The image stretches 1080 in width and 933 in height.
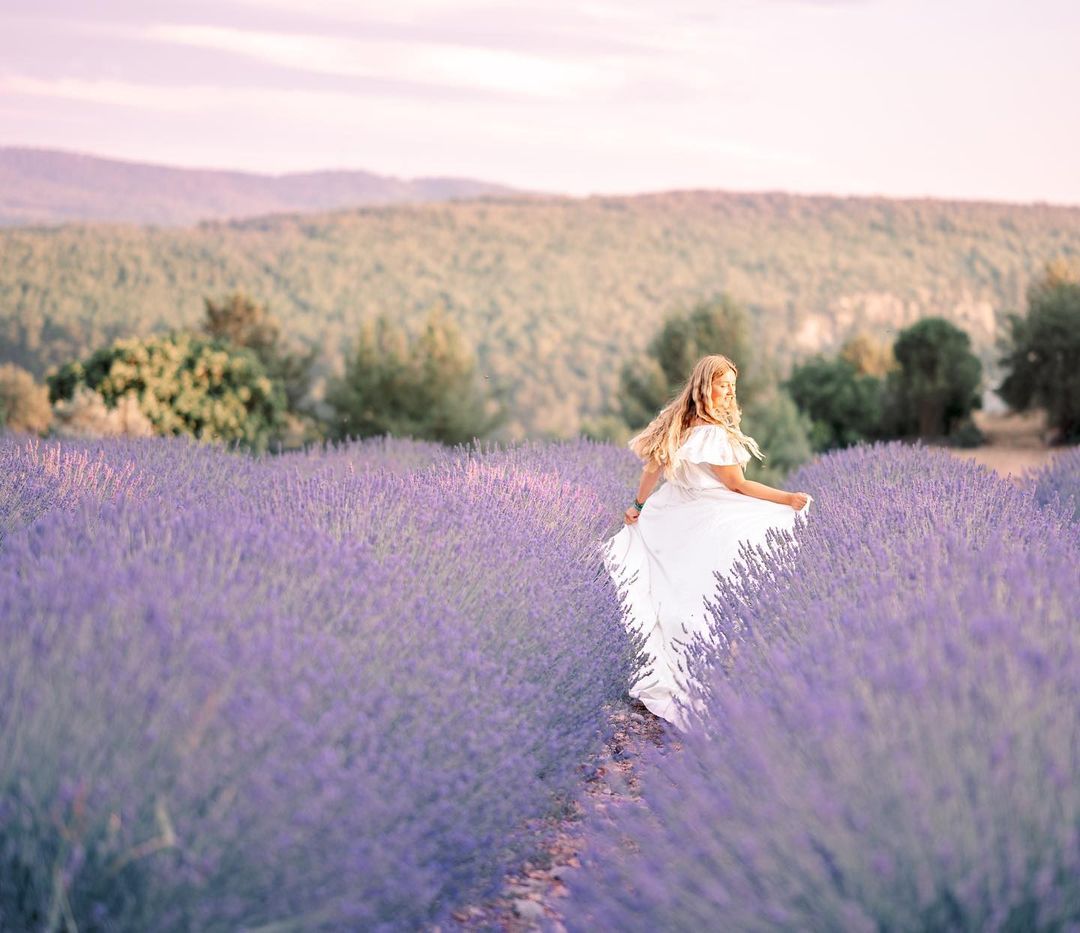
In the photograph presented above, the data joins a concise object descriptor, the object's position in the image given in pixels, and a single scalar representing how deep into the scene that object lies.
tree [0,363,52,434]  42.97
